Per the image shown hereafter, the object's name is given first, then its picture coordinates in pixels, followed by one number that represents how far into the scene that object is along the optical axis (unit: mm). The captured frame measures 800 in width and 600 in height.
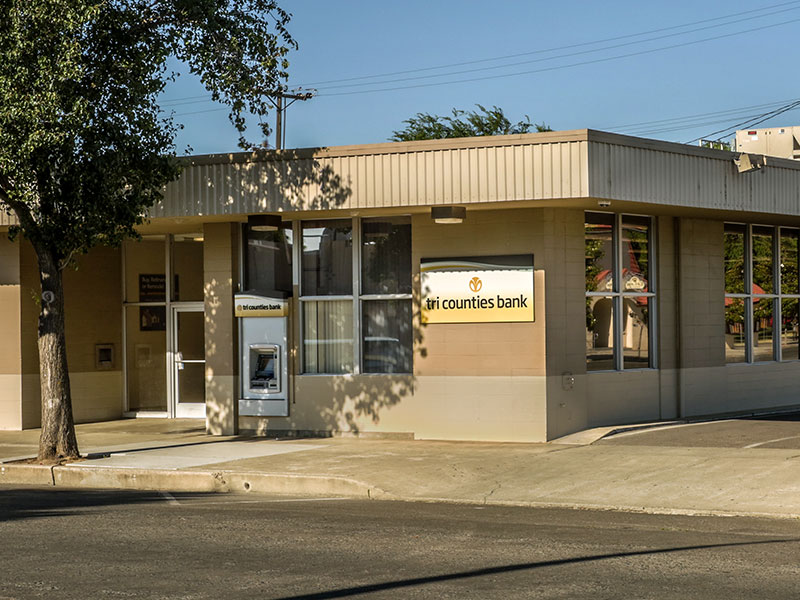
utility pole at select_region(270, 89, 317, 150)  42219
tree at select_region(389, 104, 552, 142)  59359
